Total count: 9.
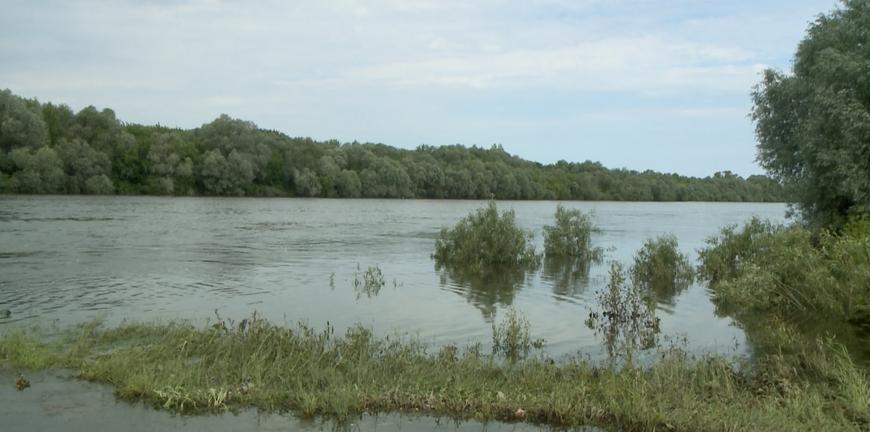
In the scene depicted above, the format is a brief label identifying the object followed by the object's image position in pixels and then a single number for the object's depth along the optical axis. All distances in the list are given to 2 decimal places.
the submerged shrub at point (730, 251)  25.50
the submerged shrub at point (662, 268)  24.10
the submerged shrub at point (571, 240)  32.81
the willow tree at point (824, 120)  22.33
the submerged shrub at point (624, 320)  14.17
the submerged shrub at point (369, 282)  20.84
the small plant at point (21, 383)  9.08
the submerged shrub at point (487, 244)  28.61
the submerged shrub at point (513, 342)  12.90
